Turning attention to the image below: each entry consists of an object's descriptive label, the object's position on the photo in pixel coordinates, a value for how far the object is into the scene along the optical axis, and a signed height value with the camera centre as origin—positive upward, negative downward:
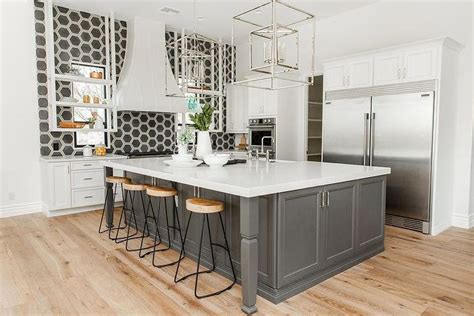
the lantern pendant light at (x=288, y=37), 5.93 +1.83
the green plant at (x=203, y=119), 3.72 +0.17
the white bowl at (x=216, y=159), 3.47 -0.25
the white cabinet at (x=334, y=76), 5.02 +0.85
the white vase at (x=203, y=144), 3.83 -0.11
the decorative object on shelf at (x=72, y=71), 5.69 +1.04
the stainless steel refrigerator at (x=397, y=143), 4.26 -0.11
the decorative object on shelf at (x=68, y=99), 5.51 +0.55
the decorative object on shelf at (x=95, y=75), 5.80 +0.99
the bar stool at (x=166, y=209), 3.31 -0.84
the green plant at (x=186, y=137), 3.90 -0.03
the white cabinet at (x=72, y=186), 5.15 -0.79
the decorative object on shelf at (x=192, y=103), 7.15 +0.64
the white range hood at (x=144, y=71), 5.94 +1.09
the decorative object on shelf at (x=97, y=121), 5.92 +0.22
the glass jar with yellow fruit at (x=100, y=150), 5.79 -0.27
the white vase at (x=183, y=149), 3.81 -0.16
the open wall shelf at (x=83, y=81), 5.40 +0.86
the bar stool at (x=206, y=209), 2.72 -0.59
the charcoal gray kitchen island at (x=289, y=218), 2.44 -0.69
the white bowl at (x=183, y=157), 3.54 -0.23
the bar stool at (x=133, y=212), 3.75 -0.98
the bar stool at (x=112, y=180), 4.15 -0.56
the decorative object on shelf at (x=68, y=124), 5.54 +0.16
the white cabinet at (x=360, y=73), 4.70 +0.85
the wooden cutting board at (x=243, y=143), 7.42 -0.19
